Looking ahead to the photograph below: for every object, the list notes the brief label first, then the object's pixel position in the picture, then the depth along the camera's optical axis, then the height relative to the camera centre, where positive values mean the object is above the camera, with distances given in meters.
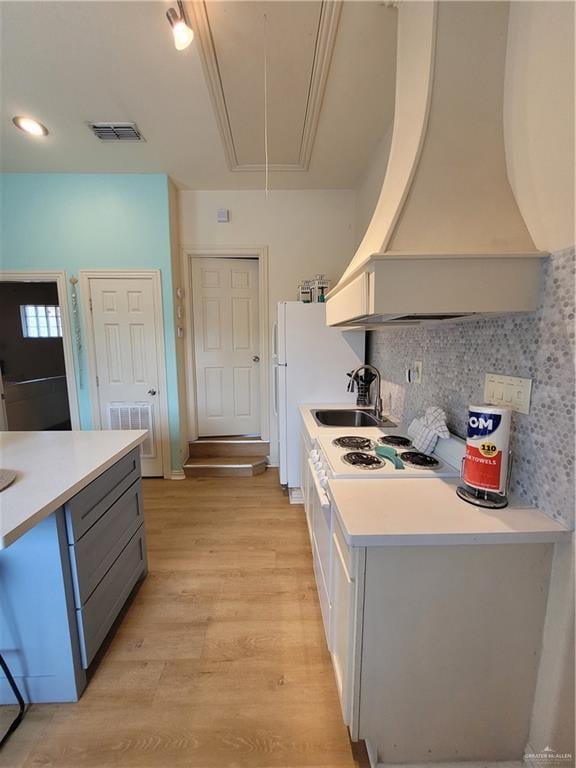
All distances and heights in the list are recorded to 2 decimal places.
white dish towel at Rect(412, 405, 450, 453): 1.39 -0.38
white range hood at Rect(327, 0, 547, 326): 0.94 +0.46
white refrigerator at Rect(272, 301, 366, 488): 2.60 -0.16
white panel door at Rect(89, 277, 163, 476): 3.07 -0.12
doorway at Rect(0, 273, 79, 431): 4.43 -0.11
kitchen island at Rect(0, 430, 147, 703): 1.12 -0.87
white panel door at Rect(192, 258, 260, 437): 3.48 +0.01
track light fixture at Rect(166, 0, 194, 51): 1.25 +1.27
